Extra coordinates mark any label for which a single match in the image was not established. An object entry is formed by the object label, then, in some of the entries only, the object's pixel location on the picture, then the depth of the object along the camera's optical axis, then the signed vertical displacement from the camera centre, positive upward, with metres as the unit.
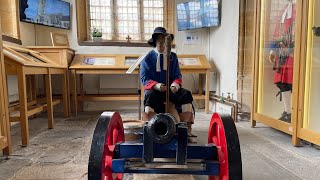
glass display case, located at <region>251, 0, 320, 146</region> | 2.57 -0.07
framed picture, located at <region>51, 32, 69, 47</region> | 4.49 +0.43
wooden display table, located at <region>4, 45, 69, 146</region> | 2.58 -0.17
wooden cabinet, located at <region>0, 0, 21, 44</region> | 3.96 +0.70
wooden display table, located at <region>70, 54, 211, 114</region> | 4.49 -0.07
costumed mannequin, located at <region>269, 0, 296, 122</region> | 3.02 +0.09
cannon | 1.29 -0.48
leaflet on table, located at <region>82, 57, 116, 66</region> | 4.64 +0.03
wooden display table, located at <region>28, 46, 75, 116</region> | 4.29 +0.17
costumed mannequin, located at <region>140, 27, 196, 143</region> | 2.51 -0.21
